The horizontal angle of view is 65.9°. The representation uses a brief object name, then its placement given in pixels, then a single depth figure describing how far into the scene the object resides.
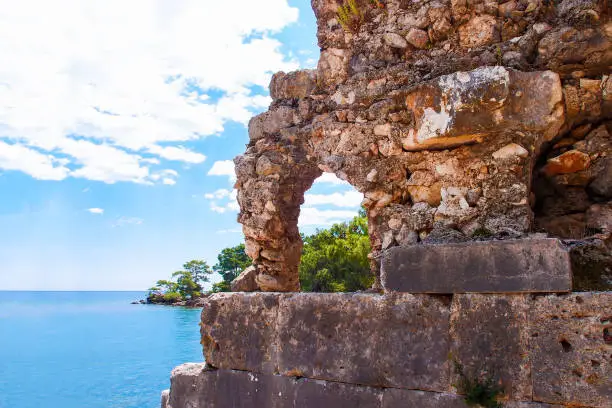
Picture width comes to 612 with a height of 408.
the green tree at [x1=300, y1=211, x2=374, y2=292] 16.89
